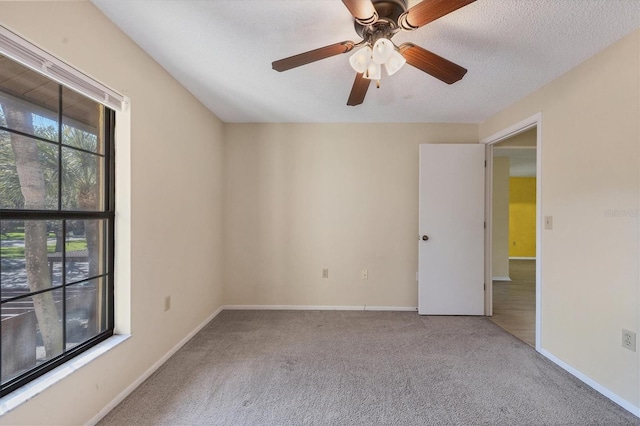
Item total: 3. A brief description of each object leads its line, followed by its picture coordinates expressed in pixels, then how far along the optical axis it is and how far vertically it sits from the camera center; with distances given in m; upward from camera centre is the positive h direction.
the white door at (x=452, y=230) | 3.06 -0.20
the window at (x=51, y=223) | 1.17 -0.07
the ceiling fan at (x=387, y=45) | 1.12 +0.89
